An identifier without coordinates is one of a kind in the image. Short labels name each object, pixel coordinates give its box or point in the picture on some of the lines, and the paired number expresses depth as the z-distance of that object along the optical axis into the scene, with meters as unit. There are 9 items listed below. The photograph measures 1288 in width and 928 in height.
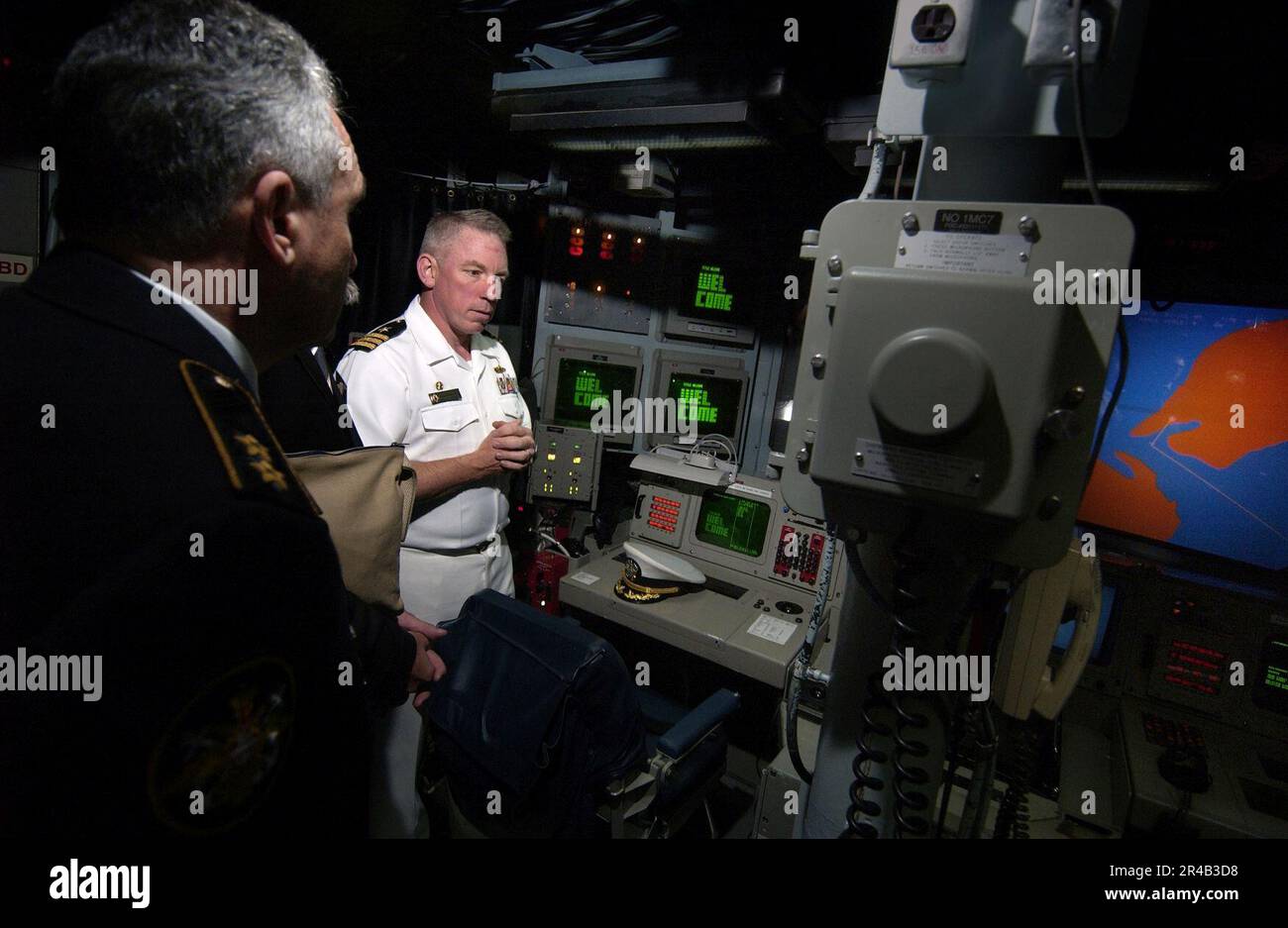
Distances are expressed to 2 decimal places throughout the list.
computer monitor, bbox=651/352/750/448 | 3.63
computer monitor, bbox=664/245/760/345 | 3.59
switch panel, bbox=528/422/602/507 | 3.36
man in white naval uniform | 2.27
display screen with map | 2.36
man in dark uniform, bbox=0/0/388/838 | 0.59
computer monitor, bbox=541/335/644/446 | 3.56
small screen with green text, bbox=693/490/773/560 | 2.91
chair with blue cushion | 1.50
